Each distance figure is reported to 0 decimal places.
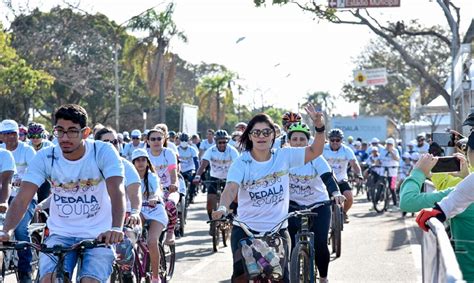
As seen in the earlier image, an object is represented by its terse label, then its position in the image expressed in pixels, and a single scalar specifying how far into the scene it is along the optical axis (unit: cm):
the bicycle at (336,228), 1489
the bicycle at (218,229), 1608
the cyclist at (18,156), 1162
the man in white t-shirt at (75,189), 719
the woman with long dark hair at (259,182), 861
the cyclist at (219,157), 1908
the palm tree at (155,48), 5538
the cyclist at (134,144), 2152
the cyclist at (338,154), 1681
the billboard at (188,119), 4481
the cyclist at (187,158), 2436
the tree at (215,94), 7719
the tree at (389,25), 2922
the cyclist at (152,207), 1090
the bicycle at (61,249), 690
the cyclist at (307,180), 1138
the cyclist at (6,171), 1052
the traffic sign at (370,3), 2109
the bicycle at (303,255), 909
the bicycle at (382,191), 2448
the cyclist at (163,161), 1356
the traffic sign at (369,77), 4962
